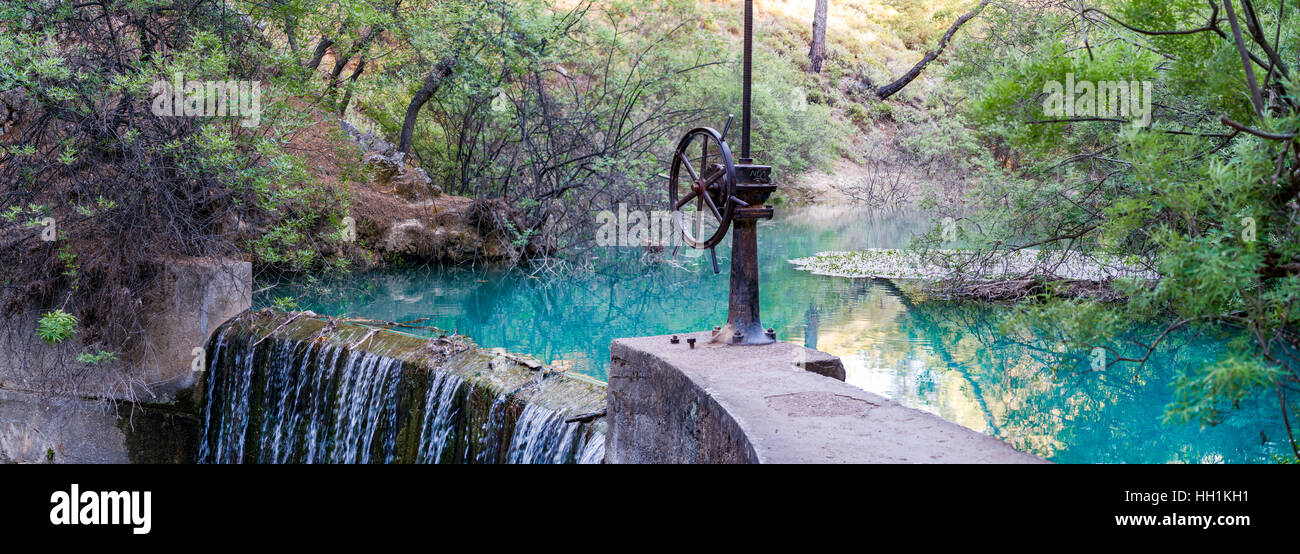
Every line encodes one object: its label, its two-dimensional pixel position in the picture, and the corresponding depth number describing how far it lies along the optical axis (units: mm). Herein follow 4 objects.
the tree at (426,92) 13164
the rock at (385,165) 14227
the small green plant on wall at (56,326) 6346
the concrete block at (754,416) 3219
